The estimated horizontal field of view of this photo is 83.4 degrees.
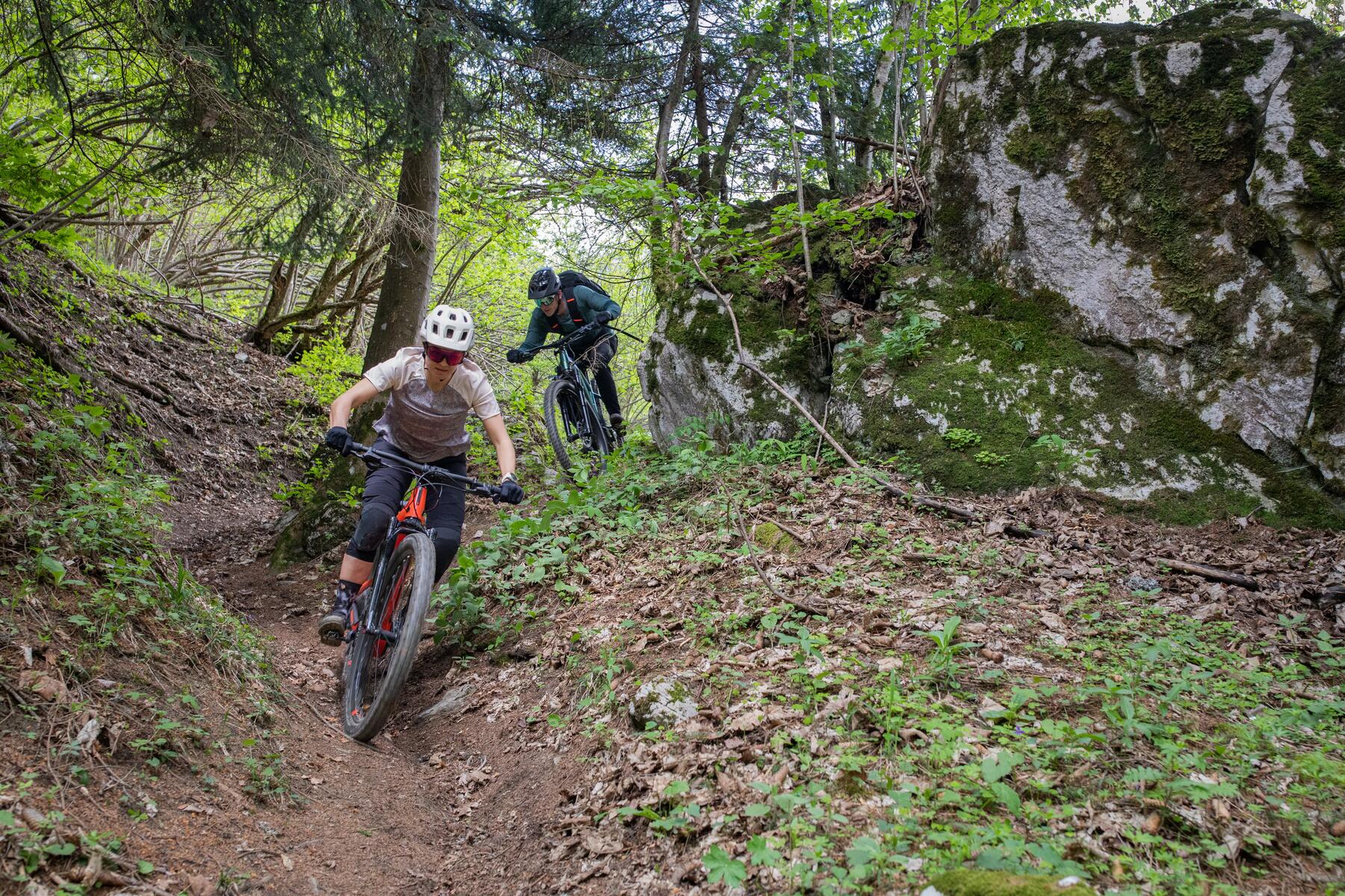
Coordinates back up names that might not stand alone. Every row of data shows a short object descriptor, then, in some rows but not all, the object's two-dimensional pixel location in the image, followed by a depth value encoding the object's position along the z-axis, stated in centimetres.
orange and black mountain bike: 438
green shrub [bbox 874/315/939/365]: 683
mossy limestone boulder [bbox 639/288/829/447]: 760
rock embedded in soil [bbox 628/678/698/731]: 359
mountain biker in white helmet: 480
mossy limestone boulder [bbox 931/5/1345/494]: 539
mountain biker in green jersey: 824
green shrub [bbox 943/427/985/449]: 623
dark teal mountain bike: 809
